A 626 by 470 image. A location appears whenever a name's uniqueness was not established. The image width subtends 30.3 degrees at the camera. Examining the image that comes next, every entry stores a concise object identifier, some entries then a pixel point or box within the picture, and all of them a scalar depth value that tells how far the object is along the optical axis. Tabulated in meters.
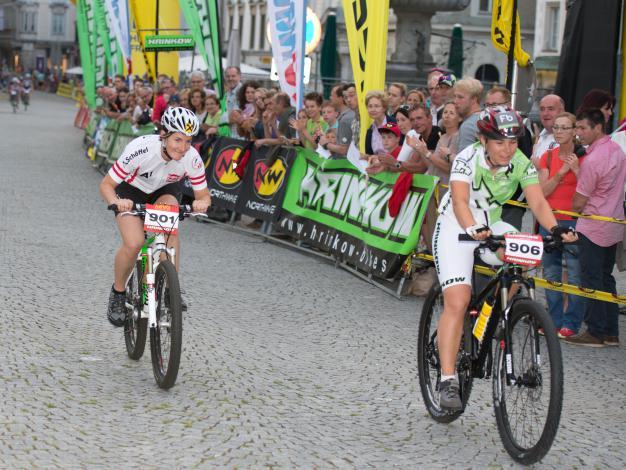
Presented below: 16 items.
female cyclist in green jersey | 6.04
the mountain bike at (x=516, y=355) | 5.35
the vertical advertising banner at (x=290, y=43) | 15.29
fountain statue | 26.53
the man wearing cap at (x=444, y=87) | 12.61
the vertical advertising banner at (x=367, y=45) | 12.33
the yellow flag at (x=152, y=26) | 26.47
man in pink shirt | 8.92
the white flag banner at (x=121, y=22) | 27.19
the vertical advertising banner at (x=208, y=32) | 18.55
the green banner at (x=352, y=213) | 10.82
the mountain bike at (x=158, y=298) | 6.62
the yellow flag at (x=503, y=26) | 14.45
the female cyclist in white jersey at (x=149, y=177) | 7.19
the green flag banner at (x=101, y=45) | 30.45
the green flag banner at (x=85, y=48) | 33.69
